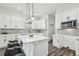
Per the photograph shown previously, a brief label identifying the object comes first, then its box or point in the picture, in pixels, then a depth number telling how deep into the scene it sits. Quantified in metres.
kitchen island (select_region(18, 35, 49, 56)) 1.45
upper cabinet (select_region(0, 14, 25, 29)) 3.62
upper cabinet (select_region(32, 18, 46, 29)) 5.27
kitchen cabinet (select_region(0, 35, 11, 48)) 3.21
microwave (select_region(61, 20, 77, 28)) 2.59
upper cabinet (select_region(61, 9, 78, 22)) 2.67
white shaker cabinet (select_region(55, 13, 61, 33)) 3.33
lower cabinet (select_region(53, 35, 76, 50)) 2.62
